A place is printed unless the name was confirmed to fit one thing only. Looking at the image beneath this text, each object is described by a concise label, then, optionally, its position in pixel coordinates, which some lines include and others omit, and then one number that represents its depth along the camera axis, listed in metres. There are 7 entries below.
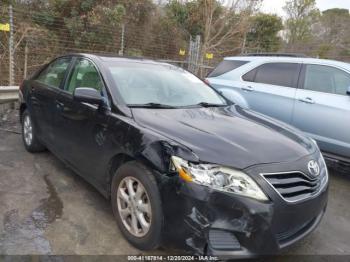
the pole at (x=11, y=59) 7.41
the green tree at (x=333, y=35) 14.93
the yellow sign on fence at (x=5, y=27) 6.90
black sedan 2.20
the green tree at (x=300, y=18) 22.70
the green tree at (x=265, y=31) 19.17
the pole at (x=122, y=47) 10.00
